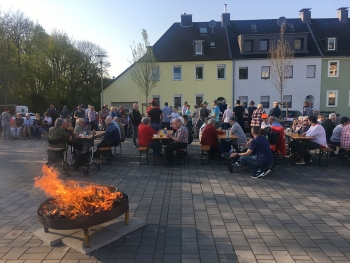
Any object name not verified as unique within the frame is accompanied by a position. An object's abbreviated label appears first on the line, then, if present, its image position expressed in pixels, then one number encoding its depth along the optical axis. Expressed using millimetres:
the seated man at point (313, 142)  9336
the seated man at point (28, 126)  17281
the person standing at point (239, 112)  14943
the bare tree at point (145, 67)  24312
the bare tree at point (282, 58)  24612
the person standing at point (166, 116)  15630
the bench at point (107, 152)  9384
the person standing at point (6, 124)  16325
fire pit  3857
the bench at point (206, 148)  9374
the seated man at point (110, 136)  9680
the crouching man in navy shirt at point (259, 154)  7684
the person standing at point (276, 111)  13370
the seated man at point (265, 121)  10145
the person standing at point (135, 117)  12742
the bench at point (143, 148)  9258
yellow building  31531
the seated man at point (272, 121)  9492
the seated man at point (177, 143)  9234
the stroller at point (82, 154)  8688
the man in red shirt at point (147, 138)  9547
